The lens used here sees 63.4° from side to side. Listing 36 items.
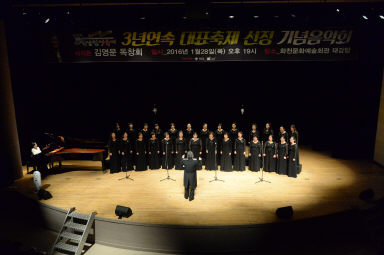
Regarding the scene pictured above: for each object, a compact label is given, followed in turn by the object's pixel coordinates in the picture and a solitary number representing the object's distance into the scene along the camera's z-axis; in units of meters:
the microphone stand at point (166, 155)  9.18
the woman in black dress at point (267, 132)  10.10
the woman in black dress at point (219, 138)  9.95
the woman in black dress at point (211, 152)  9.51
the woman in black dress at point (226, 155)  9.52
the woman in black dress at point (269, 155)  9.30
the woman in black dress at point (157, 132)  10.24
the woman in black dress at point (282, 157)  9.09
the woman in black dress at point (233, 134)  10.16
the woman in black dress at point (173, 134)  10.02
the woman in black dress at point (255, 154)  9.48
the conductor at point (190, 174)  7.54
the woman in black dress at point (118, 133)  10.14
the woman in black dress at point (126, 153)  9.54
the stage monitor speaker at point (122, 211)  6.74
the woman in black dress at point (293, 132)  9.54
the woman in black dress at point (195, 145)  9.47
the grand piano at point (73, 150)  9.45
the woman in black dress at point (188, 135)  10.02
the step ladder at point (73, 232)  6.55
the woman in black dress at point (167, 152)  9.67
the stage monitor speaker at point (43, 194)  7.73
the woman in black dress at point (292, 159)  8.92
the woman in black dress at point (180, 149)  9.63
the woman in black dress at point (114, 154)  9.51
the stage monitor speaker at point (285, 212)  6.63
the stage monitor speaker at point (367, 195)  7.41
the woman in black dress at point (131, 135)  10.43
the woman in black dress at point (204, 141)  10.05
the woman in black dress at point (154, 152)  9.76
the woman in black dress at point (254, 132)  10.06
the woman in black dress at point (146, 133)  10.23
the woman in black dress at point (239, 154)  9.48
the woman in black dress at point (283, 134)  9.49
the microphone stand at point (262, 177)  8.90
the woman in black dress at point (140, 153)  9.68
